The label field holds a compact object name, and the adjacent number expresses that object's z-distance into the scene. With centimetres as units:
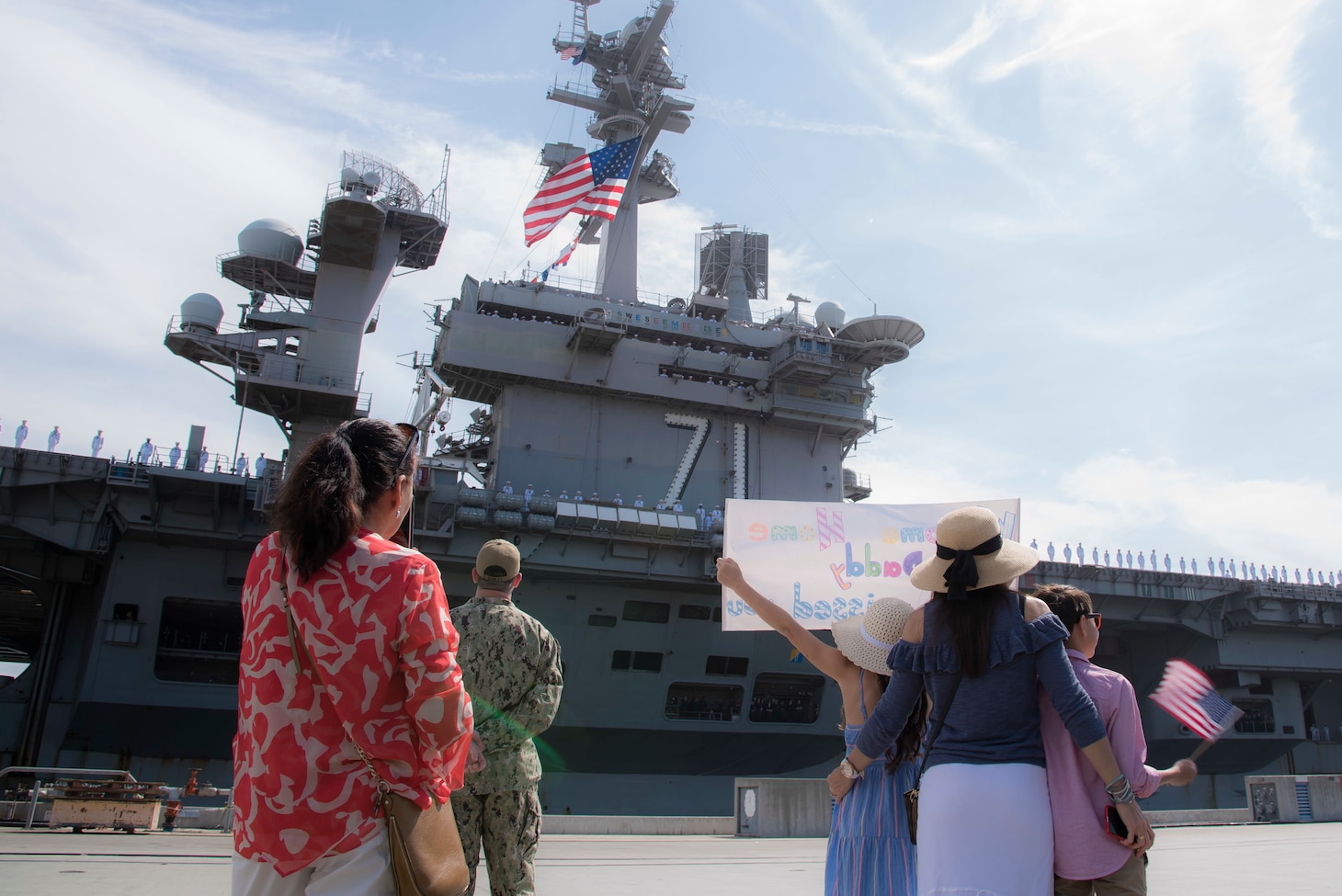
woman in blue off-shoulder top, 252
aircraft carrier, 1848
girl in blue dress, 313
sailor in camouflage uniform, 356
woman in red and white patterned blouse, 196
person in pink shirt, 266
